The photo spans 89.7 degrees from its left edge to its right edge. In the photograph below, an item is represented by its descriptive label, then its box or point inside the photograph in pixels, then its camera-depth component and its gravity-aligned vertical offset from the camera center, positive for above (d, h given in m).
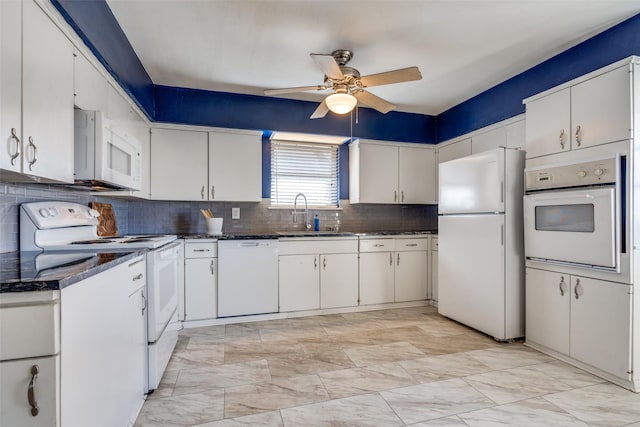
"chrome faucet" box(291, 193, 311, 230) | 4.17 +0.09
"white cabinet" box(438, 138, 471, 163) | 3.92 +0.86
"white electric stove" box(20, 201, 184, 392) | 1.79 -0.17
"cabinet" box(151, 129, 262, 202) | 3.40 +0.58
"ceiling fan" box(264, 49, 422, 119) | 2.32 +1.07
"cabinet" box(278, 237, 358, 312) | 3.54 -0.62
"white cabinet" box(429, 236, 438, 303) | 4.05 -0.65
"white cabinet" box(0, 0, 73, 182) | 1.23 +0.53
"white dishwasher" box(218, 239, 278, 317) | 3.34 -0.62
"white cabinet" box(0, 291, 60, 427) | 0.92 -0.41
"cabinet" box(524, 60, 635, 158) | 2.10 +0.77
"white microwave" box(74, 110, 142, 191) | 1.79 +0.40
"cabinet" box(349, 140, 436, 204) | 4.10 +0.59
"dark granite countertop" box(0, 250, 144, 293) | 0.94 -0.18
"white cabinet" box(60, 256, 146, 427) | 1.05 -0.52
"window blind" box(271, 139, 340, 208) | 4.16 +0.60
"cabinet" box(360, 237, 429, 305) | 3.83 -0.63
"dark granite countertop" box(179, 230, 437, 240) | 3.32 -0.19
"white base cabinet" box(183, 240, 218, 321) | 3.25 -0.64
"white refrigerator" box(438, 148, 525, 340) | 2.85 -0.22
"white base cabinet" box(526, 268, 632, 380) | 2.09 -0.73
